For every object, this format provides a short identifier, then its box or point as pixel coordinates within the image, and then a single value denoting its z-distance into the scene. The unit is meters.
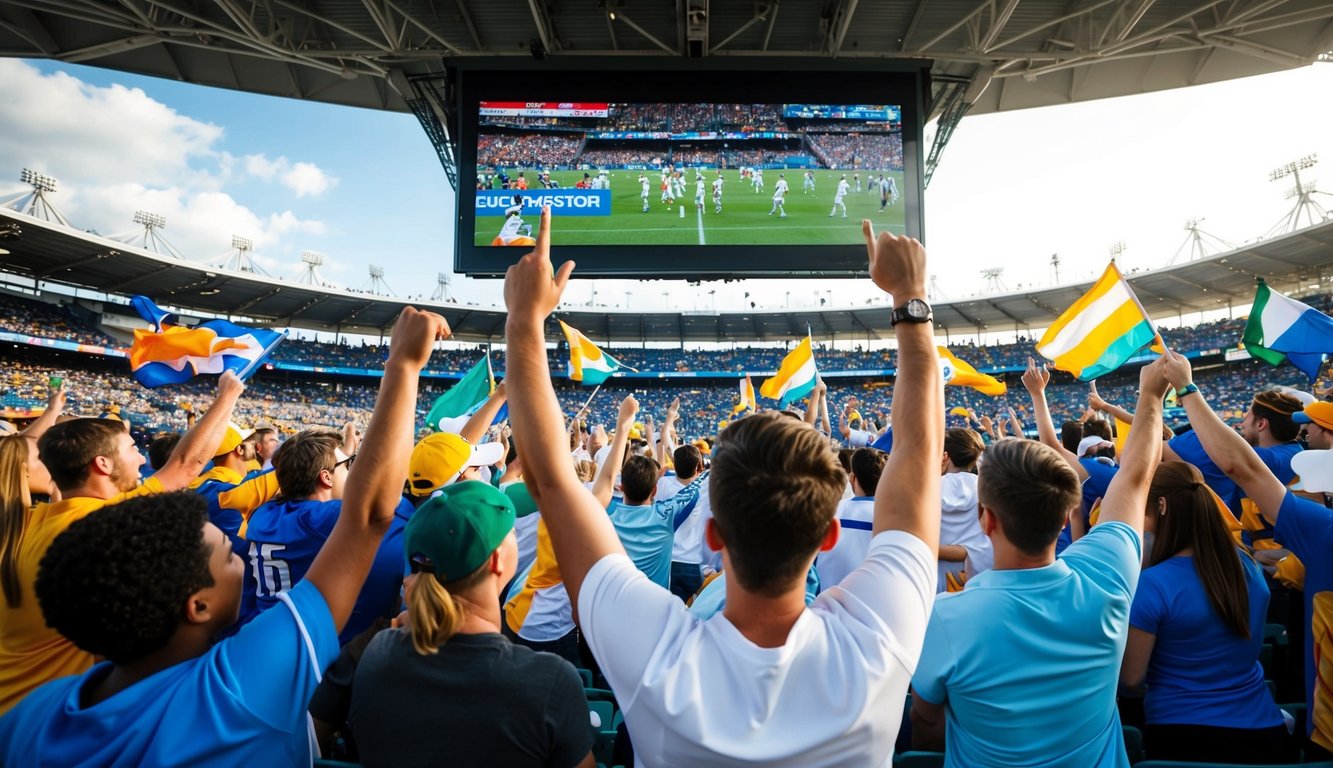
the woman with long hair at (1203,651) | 2.34
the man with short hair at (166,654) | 1.36
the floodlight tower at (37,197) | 34.00
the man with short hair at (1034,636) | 1.77
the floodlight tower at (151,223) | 38.81
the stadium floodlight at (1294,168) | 34.03
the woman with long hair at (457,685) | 1.47
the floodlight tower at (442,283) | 51.03
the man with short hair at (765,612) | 1.18
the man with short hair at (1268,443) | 4.16
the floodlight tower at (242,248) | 41.22
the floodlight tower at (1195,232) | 37.19
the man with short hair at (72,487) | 2.34
